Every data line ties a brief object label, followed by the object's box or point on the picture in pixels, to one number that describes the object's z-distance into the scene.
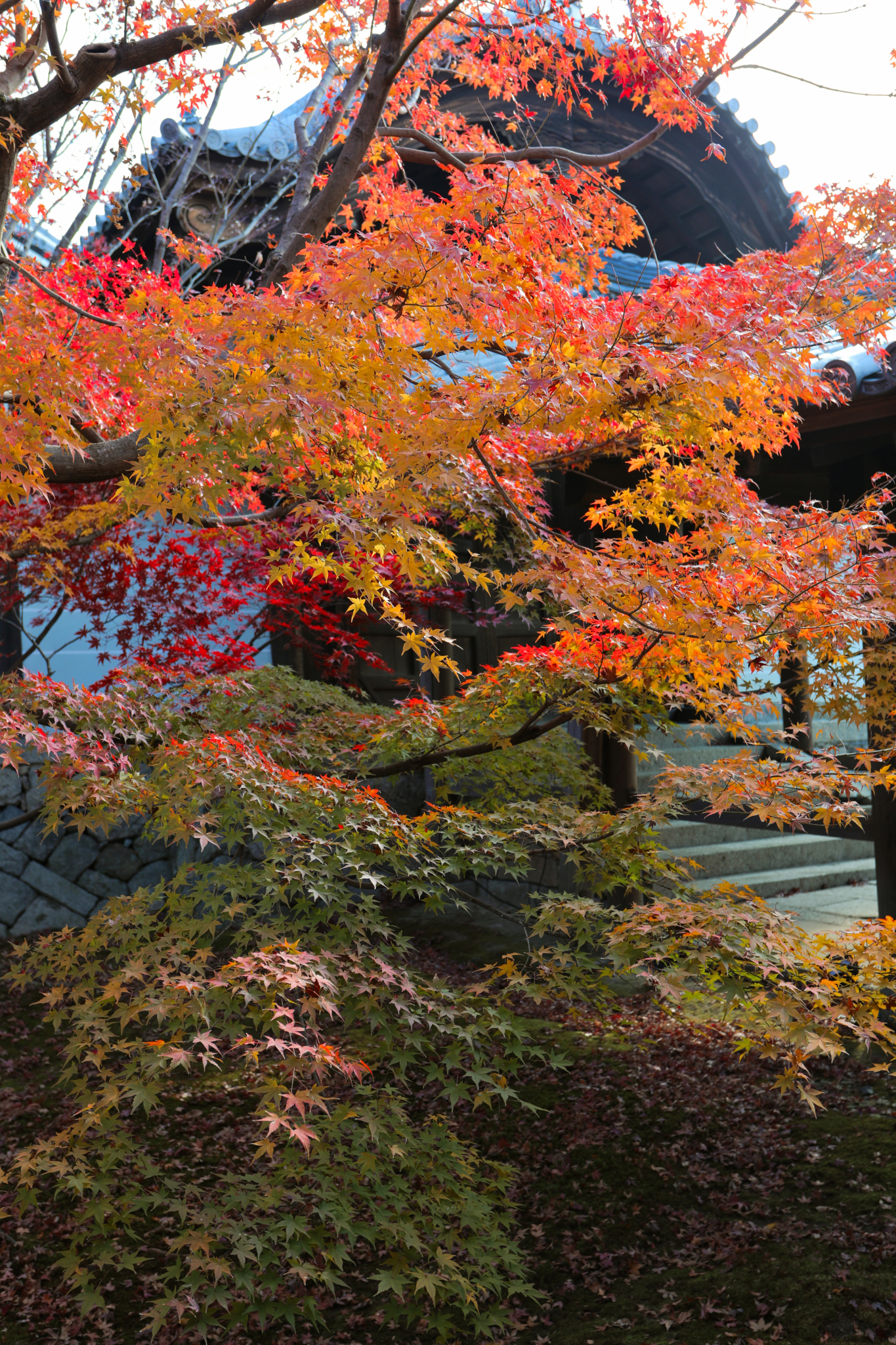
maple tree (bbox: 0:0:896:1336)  3.51
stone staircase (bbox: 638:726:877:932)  7.73
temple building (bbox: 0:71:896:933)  8.24
